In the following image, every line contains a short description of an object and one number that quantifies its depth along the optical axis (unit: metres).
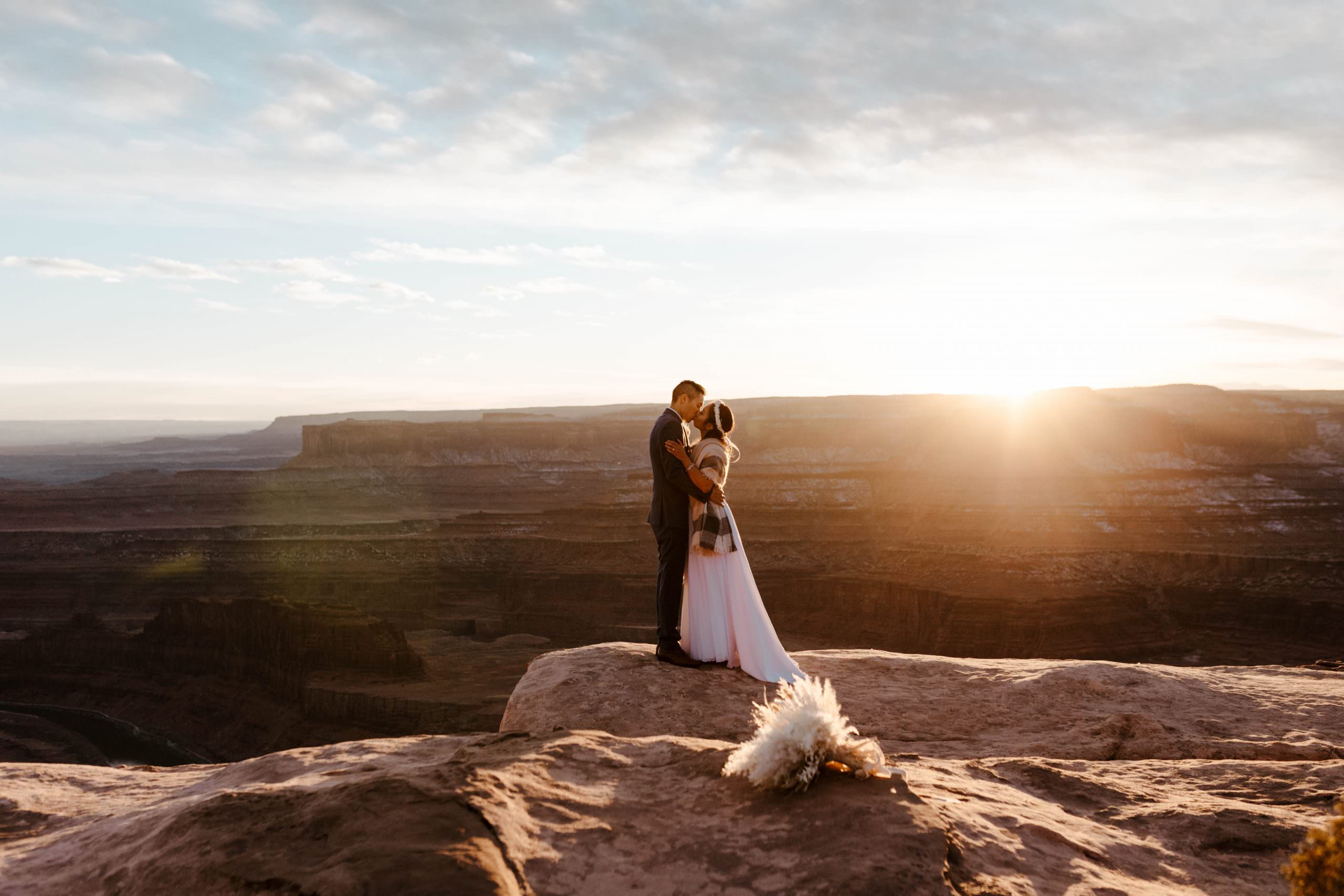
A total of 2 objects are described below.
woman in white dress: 6.03
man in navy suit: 5.88
